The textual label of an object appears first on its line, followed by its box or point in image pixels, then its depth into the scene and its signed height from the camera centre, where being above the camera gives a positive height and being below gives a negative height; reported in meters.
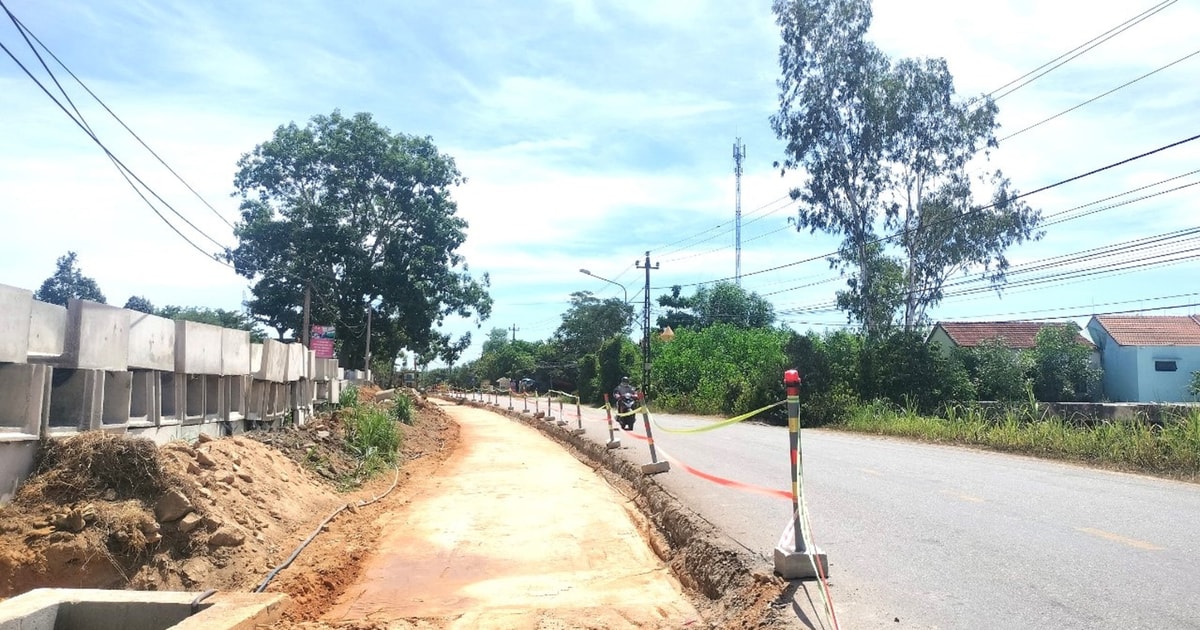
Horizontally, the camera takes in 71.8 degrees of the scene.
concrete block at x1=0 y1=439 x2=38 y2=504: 6.74 -0.80
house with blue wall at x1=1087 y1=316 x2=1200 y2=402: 39.97 +1.26
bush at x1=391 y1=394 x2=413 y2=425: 29.11 -1.32
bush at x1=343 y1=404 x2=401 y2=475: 16.58 -1.41
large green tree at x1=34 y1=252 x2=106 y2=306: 60.44 +6.19
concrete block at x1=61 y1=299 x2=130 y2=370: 7.81 +0.31
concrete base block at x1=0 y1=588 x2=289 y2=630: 5.50 -1.61
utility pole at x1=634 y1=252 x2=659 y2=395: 44.71 +2.04
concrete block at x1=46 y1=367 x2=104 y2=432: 7.80 -0.30
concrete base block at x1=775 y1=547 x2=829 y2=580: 5.67 -1.27
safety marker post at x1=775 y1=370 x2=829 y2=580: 5.66 -1.14
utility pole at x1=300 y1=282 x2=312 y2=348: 33.19 +2.64
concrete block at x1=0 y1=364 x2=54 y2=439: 6.89 -0.25
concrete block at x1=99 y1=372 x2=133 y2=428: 8.50 -0.31
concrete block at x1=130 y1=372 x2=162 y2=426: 9.24 -0.31
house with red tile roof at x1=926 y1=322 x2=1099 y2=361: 46.29 +2.84
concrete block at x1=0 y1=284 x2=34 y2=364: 6.67 +0.37
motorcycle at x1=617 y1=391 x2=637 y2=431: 24.95 -0.94
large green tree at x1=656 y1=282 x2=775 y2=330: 66.12 +5.76
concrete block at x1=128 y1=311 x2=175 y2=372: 8.98 +0.31
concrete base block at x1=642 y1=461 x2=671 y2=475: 12.94 -1.42
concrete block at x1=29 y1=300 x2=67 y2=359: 7.32 +0.34
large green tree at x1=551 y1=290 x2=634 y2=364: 75.56 +4.90
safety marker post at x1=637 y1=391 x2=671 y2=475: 12.91 -1.40
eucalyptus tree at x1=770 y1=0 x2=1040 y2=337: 32.22 +9.26
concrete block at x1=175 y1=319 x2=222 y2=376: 10.28 +0.29
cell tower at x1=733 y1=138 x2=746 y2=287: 57.97 +13.84
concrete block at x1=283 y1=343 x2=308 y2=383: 16.70 +0.19
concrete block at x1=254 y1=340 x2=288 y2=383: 14.48 +0.17
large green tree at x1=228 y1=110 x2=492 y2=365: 43.34 +7.63
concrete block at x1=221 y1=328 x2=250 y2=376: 12.05 +0.28
